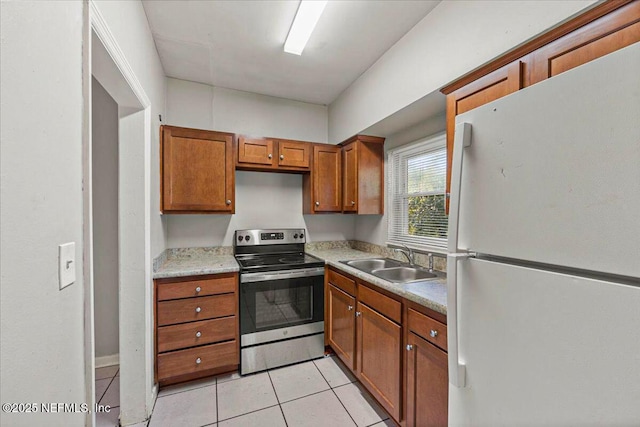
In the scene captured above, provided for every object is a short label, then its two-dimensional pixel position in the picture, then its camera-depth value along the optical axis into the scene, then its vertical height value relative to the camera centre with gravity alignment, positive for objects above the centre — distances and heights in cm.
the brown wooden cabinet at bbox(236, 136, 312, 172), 259 +56
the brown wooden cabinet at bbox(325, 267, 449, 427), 132 -86
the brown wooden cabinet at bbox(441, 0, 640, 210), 93 +67
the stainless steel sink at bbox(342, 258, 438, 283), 214 -51
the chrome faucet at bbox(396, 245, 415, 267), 227 -38
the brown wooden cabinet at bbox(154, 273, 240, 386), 198 -92
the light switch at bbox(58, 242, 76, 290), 73 -16
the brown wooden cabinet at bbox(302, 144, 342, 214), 285 +32
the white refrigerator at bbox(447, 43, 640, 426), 53 -10
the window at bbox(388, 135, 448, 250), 218 +15
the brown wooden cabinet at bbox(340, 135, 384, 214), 270 +36
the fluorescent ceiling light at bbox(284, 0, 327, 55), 162 +126
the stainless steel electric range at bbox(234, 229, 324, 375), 221 -90
